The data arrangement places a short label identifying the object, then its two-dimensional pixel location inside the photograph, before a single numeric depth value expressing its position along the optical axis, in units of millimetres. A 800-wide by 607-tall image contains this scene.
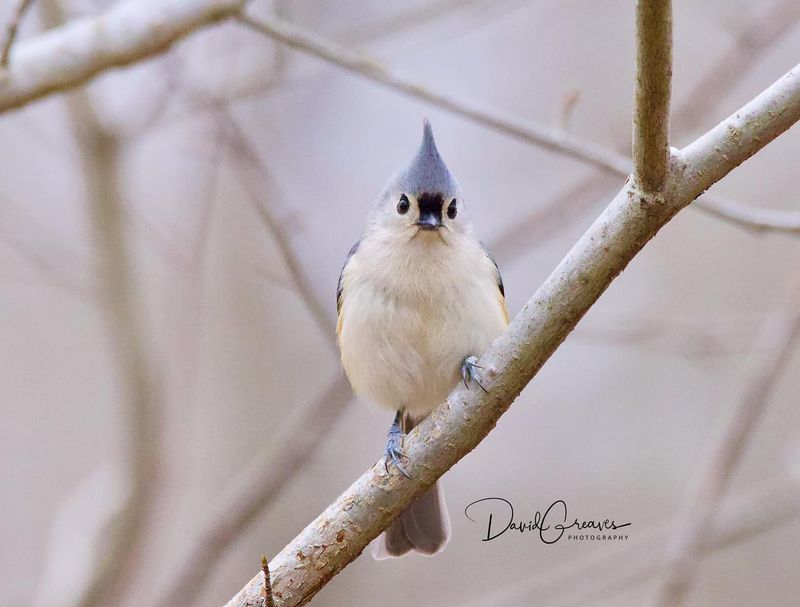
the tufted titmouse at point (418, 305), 5016
